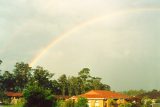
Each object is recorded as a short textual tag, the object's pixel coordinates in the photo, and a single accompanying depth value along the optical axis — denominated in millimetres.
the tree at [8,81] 109375
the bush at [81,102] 48734
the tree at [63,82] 108944
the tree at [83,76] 108356
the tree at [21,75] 111838
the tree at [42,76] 104125
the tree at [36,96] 35250
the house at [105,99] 59100
